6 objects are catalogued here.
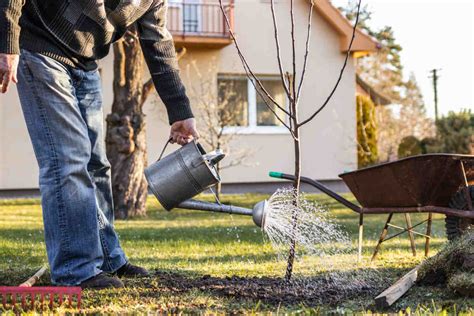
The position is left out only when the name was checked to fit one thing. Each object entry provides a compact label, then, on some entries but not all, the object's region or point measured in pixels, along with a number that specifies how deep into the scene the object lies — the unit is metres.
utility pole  41.12
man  3.18
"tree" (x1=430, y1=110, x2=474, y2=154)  16.00
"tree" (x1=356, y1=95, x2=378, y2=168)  17.64
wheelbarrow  4.42
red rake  2.75
